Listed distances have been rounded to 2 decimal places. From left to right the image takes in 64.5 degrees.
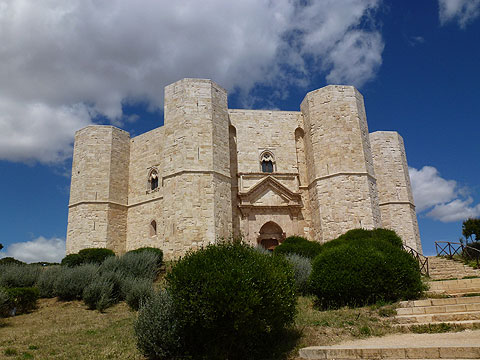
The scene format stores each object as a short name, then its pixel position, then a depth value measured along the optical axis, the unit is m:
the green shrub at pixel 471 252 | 15.17
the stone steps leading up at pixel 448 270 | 12.03
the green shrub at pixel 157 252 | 15.66
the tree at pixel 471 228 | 23.56
